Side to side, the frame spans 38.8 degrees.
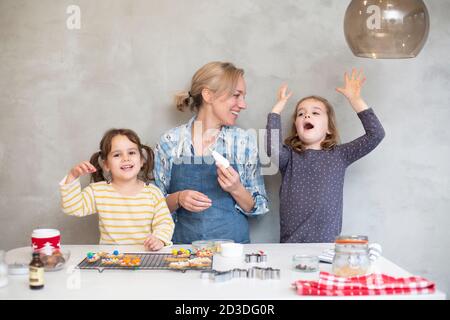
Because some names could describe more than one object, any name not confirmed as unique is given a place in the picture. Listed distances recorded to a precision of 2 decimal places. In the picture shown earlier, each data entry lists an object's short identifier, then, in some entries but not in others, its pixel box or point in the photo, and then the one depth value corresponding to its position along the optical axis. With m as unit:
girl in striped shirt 2.46
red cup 2.07
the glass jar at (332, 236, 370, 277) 1.76
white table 1.61
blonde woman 2.79
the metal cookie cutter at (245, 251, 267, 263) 2.00
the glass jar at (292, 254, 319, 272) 1.88
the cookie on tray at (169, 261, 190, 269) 1.87
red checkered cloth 1.62
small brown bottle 1.67
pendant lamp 1.99
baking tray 1.88
